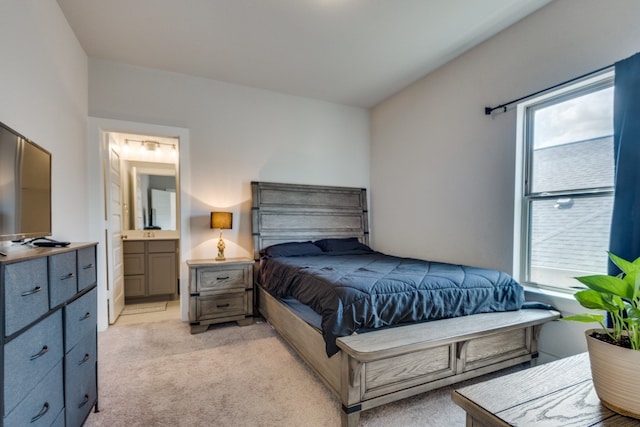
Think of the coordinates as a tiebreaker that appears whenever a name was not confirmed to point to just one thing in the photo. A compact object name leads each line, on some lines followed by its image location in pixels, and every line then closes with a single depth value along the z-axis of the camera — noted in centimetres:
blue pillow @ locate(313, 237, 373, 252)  374
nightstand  304
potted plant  76
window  207
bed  161
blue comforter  176
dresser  99
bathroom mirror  438
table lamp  328
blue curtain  178
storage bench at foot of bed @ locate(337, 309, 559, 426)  160
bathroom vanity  405
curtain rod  203
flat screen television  128
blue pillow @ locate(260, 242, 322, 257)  341
